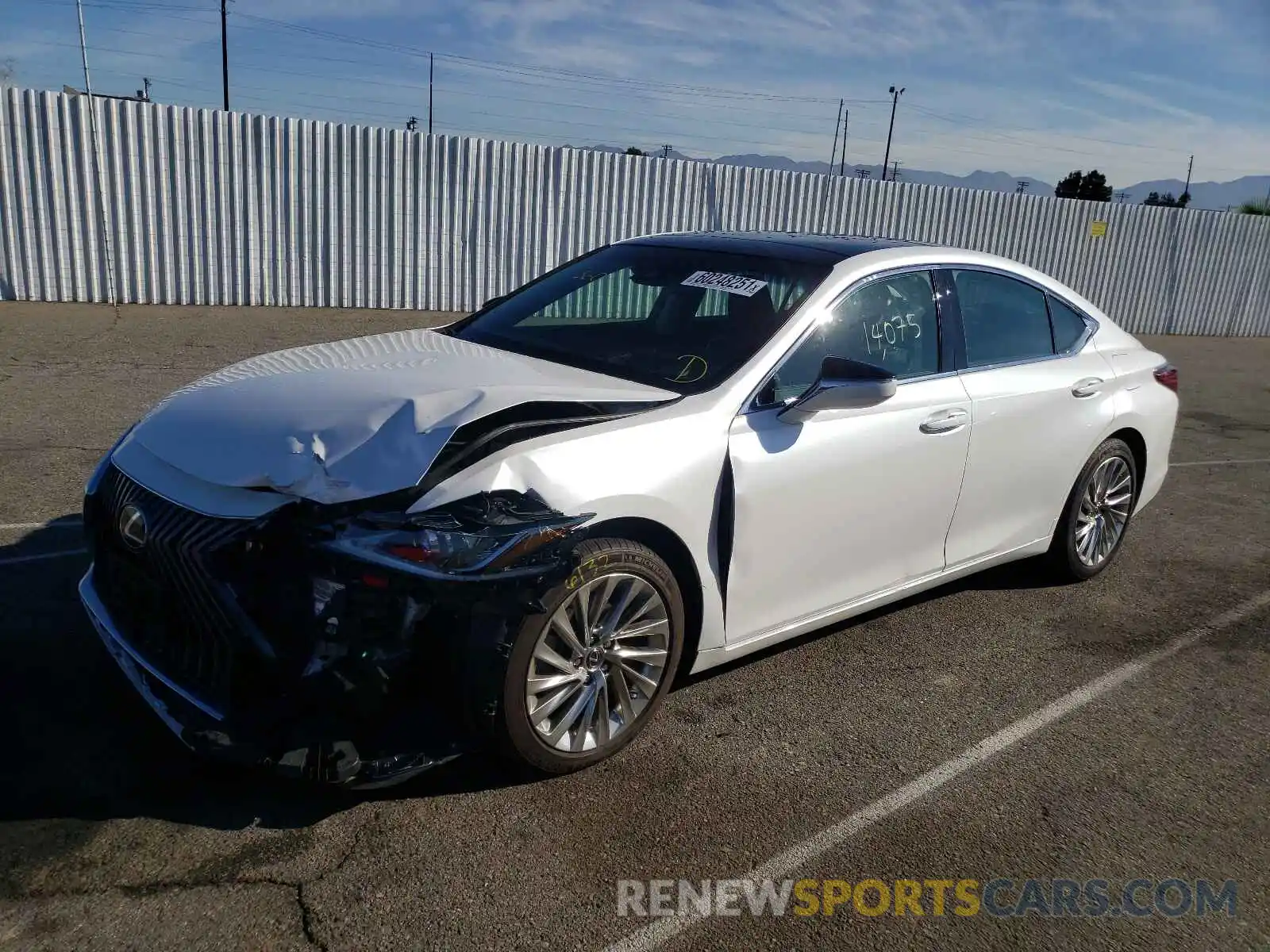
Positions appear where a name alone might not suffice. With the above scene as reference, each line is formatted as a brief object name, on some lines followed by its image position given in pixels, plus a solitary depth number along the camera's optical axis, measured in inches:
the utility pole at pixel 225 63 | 1989.4
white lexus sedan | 114.9
